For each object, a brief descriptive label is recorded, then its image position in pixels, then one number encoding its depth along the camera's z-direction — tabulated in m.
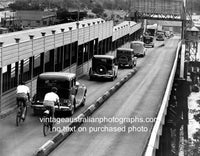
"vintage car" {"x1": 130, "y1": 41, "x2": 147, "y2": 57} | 72.62
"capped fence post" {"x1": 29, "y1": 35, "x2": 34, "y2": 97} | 27.61
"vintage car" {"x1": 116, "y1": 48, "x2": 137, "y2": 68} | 54.25
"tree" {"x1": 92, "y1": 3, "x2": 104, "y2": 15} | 154.00
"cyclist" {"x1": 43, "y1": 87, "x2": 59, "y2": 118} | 18.98
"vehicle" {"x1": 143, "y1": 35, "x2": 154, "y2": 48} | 102.16
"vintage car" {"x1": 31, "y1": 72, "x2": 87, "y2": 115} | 22.85
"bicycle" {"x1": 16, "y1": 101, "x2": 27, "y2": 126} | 20.48
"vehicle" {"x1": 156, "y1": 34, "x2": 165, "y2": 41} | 128.12
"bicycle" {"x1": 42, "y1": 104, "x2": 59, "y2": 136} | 18.81
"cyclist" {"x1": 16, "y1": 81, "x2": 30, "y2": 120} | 20.45
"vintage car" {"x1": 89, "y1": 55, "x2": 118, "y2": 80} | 41.50
